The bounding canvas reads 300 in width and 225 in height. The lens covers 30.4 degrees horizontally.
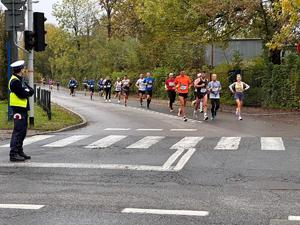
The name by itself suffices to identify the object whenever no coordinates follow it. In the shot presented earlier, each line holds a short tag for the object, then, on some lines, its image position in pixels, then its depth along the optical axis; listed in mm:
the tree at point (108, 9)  62362
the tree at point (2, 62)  31422
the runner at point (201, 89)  21625
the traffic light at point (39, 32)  16922
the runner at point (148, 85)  27936
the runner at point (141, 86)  28609
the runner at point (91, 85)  42469
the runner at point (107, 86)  35975
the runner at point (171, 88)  24938
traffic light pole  17125
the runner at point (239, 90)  21094
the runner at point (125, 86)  30800
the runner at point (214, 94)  20859
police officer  10344
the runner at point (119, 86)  34778
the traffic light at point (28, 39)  16719
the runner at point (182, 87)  20500
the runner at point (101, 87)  45906
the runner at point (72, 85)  48438
